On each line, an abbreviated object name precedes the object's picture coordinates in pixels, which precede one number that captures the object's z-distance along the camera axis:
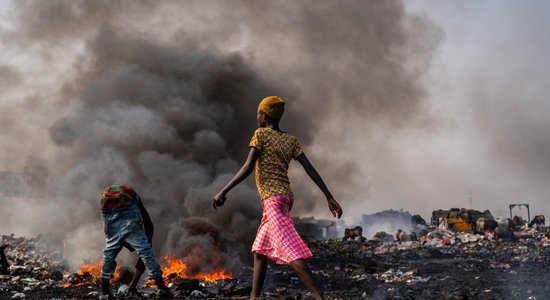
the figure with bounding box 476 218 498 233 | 21.27
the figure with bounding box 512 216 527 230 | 25.38
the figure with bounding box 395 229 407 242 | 20.66
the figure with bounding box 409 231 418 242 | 20.06
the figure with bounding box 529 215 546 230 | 25.42
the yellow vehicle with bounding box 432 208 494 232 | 22.52
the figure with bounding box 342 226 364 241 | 21.58
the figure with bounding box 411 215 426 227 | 29.06
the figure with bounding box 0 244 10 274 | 9.17
